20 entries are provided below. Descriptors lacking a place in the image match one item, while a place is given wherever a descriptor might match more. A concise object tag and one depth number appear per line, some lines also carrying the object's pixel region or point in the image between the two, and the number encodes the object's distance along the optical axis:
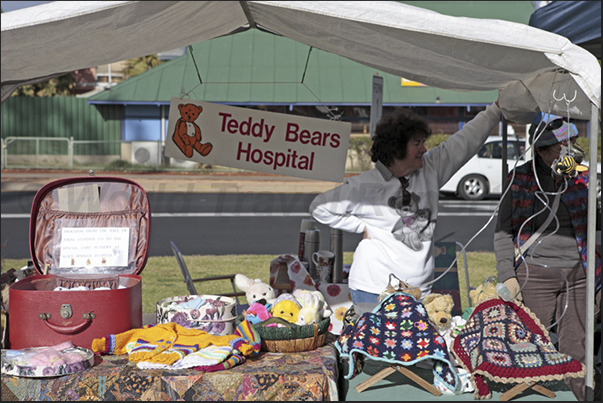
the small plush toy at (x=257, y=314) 2.76
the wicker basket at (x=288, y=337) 2.66
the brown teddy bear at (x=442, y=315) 2.90
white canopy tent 2.32
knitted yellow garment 2.46
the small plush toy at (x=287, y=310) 2.76
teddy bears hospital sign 3.70
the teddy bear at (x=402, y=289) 2.86
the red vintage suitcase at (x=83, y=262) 2.61
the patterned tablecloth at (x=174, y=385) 2.33
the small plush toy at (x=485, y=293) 2.85
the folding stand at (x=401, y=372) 2.56
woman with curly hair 3.22
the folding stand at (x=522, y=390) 2.50
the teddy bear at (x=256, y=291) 3.16
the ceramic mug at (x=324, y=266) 4.00
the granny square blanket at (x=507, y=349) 2.50
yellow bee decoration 2.74
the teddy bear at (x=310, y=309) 2.75
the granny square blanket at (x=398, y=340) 2.57
